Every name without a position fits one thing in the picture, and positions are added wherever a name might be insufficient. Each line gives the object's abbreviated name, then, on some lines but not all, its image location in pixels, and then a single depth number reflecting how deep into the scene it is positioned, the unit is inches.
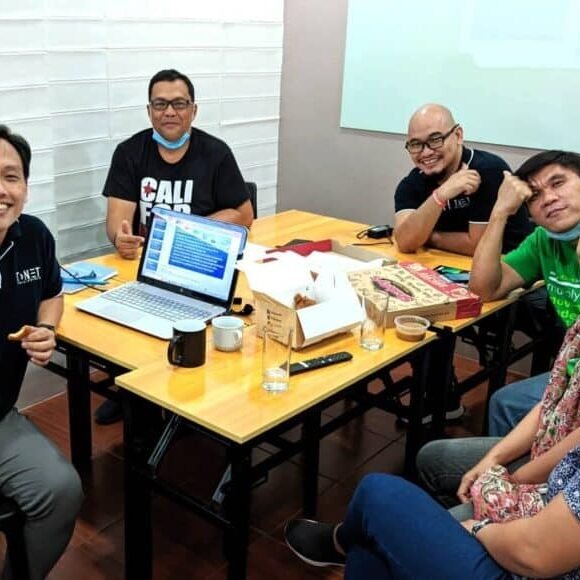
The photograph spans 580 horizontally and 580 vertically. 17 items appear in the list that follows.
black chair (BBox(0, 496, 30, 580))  66.2
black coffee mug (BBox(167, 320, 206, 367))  69.1
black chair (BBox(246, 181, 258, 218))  131.4
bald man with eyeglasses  106.5
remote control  70.5
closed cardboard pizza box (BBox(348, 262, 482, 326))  83.4
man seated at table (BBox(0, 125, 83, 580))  68.7
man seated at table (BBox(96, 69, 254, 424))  114.7
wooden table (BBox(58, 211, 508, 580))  62.6
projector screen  121.6
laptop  81.3
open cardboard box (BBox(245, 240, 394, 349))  73.7
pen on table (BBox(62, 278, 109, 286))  91.9
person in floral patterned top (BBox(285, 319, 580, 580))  47.1
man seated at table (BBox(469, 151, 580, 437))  83.3
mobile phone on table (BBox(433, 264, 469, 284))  97.7
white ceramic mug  73.7
